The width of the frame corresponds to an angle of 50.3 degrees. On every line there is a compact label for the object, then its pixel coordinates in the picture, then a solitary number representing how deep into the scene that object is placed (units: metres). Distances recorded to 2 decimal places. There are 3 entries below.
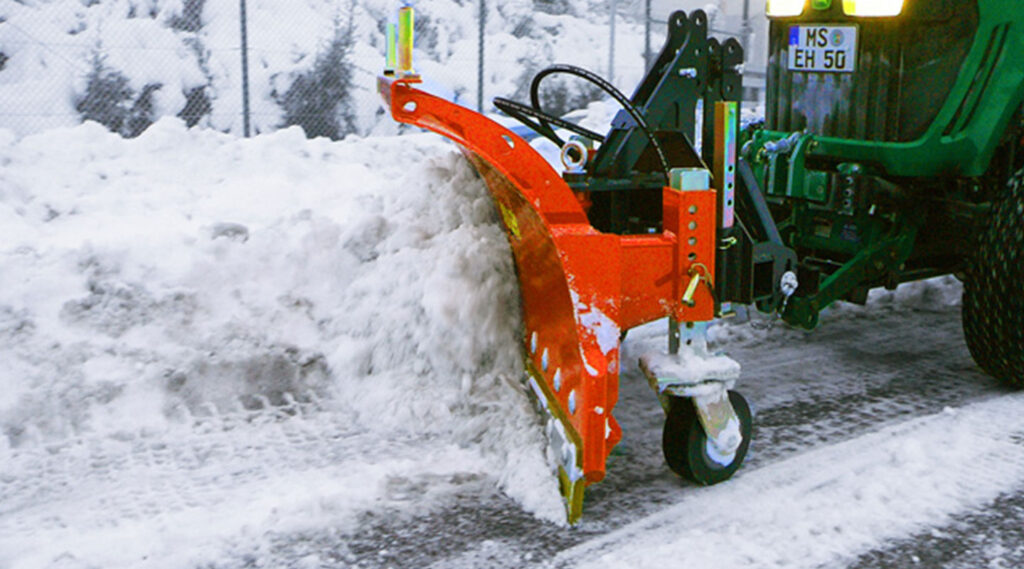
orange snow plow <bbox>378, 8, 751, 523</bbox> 3.12
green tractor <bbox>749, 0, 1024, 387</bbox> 4.22
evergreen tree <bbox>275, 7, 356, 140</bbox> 10.98
